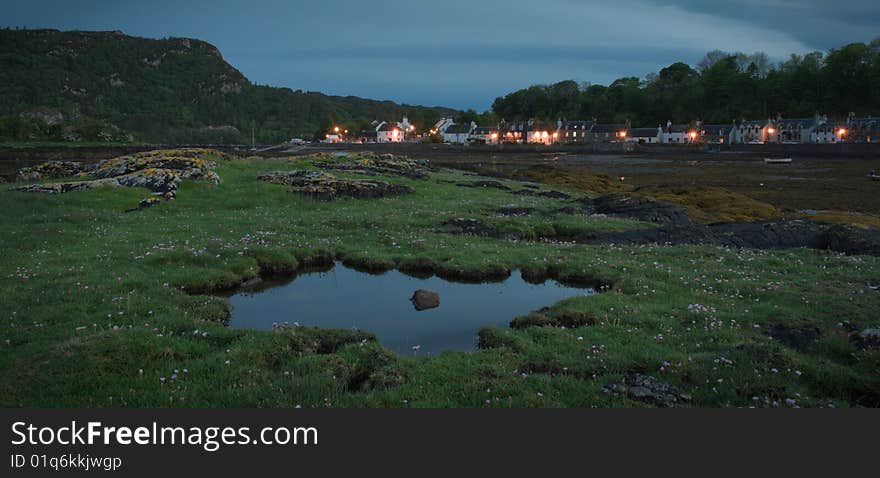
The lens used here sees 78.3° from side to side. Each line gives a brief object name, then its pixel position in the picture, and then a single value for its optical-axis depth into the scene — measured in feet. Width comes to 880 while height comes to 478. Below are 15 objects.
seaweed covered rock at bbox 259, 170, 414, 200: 126.80
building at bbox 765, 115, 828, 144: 554.87
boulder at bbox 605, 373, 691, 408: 30.25
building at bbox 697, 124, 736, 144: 588.91
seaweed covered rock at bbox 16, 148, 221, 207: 113.67
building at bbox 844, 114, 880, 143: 492.13
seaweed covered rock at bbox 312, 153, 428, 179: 183.01
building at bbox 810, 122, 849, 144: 514.68
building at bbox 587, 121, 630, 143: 647.97
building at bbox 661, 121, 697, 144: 638.94
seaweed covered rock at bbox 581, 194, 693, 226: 106.52
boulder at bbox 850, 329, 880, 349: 37.11
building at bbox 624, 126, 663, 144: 641.40
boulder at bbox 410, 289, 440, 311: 55.06
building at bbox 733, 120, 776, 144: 574.97
